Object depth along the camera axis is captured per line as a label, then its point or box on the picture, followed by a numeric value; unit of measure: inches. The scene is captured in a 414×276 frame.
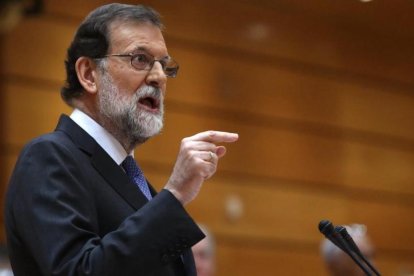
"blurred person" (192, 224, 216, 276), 357.4
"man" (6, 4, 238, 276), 147.7
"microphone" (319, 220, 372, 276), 162.2
